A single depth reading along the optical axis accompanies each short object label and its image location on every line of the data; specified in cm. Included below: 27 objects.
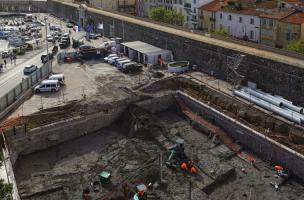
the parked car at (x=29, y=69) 4778
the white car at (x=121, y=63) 4818
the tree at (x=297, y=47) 4553
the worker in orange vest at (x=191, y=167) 2875
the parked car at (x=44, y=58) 5325
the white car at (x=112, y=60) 5111
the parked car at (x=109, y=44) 5850
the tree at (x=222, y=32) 5819
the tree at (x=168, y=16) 7331
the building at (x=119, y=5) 9986
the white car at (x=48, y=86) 4094
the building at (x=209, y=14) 6902
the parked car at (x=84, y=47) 5512
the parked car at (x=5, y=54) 5752
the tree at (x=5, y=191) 1645
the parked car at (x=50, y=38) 6822
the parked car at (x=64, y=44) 6251
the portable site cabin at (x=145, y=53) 4938
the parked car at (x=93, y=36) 6900
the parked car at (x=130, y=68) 4675
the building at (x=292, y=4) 5895
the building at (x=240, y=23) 6028
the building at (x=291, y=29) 5325
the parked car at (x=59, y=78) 4303
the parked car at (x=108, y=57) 5256
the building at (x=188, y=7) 7388
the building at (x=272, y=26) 5588
